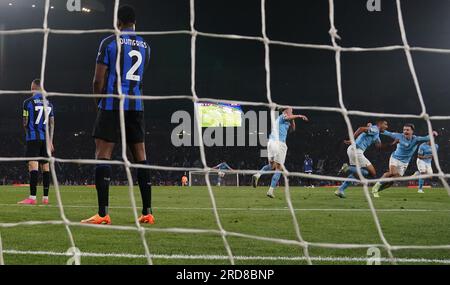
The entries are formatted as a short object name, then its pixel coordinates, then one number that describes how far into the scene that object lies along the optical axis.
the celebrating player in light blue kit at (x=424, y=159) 26.09
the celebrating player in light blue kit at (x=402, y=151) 20.64
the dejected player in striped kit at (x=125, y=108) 8.41
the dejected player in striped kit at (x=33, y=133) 14.31
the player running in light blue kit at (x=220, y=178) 47.46
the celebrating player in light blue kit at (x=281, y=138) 18.66
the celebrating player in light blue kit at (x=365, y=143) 18.78
